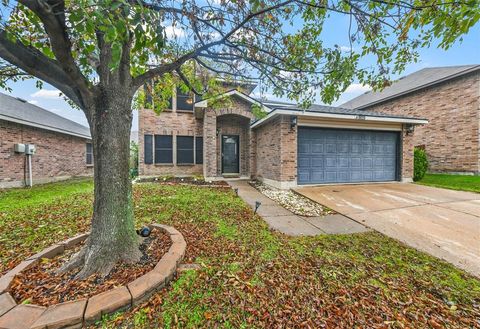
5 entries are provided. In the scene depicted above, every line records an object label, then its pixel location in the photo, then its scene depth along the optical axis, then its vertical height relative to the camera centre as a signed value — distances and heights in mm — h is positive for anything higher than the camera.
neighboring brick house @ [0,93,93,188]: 8438 +715
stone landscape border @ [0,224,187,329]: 1581 -1269
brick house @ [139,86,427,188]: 8008 +733
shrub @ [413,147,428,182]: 9547 -235
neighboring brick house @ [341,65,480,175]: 10219 +2724
